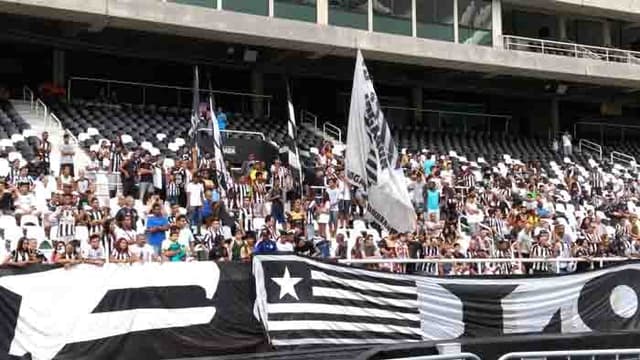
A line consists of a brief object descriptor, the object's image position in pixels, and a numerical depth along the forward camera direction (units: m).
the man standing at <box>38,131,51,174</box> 17.22
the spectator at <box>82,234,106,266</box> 12.01
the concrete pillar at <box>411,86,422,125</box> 32.22
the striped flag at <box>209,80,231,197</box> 17.50
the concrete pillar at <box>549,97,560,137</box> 35.22
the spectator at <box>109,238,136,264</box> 12.05
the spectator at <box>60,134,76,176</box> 17.52
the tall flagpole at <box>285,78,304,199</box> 19.29
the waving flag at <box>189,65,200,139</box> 18.83
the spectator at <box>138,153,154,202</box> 17.17
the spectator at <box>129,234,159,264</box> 12.16
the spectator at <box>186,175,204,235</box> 16.42
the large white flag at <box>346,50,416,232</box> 11.74
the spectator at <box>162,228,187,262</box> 12.62
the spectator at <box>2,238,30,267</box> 11.72
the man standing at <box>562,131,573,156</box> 30.52
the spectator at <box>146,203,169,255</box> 13.88
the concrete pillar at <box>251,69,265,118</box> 28.41
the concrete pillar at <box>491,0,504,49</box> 30.56
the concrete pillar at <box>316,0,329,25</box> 27.08
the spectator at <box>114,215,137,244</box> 13.23
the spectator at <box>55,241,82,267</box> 11.65
